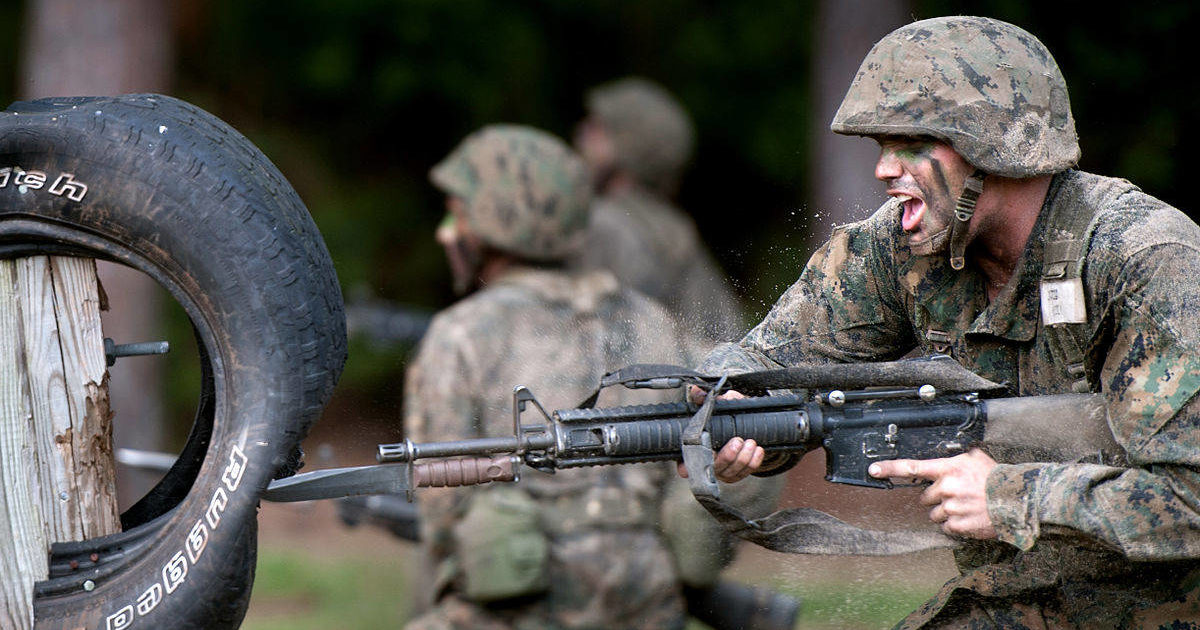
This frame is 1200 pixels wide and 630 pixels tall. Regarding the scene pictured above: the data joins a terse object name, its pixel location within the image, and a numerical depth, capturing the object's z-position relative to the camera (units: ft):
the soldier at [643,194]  51.90
